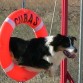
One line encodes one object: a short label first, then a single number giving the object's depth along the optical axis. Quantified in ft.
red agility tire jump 22.06
